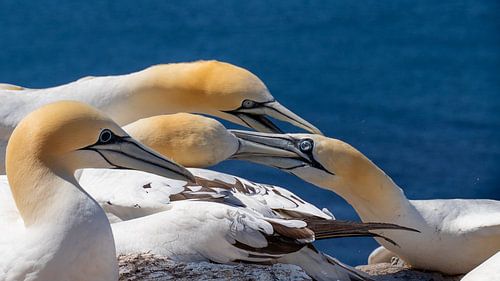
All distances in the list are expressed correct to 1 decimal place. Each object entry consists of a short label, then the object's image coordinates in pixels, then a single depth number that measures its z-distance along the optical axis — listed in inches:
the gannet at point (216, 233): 262.5
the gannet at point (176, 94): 328.5
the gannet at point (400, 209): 327.0
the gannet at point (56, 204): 236.5
